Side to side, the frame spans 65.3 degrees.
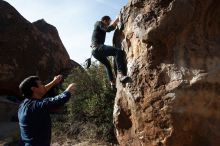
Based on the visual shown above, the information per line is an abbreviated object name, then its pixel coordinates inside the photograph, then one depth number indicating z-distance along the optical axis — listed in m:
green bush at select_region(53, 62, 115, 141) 4.78
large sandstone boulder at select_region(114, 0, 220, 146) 2.76
